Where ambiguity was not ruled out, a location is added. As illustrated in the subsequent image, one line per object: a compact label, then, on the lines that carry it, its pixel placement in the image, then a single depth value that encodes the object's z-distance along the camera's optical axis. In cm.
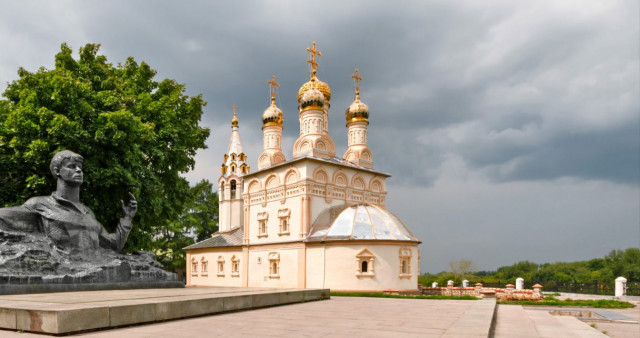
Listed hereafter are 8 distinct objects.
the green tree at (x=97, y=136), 1292
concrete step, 552
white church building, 2366
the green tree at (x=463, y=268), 4812
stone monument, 925
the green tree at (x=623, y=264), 4891
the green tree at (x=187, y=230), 3731
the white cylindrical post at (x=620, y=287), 2445
